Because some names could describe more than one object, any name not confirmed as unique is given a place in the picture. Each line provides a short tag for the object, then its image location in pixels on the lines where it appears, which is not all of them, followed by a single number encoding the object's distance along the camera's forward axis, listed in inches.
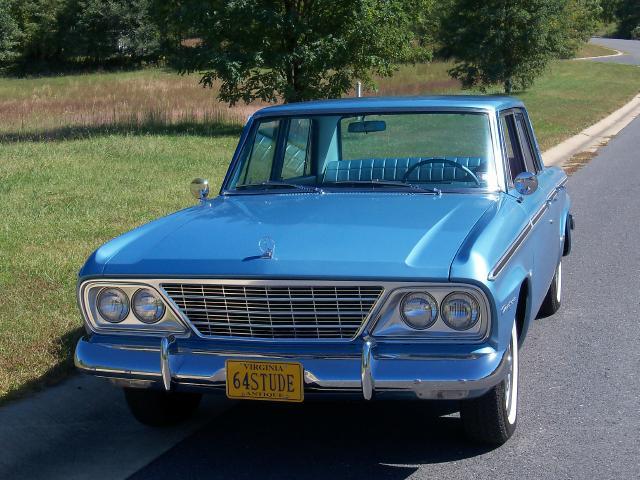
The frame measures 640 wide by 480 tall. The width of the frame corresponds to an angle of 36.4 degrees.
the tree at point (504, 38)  1371.8
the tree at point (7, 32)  2496.3
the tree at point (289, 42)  855.1
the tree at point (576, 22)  1483.8
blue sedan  151.3
